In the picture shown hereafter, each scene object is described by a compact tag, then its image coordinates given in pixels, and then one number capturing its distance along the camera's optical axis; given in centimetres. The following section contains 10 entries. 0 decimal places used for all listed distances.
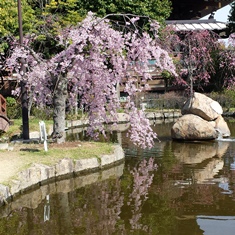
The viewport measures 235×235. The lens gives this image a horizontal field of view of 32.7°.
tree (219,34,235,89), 3303
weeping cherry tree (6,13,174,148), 1171
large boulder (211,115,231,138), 1712
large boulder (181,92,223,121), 1666
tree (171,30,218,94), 3162
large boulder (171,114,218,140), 1609
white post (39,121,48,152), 1111
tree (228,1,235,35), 3447
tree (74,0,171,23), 2594
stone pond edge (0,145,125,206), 816
